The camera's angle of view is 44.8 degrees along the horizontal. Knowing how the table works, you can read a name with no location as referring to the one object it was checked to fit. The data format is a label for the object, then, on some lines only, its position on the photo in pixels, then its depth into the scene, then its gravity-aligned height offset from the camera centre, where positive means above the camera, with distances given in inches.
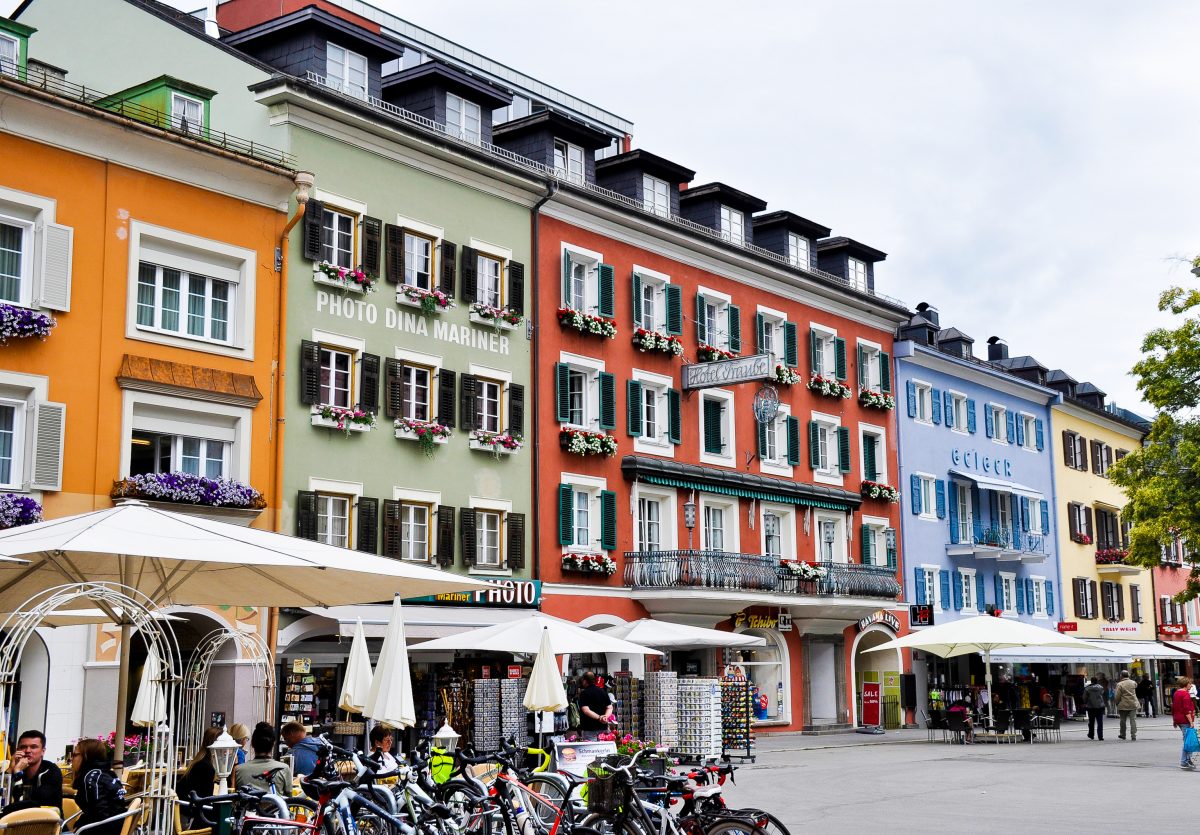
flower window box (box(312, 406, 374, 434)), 1037.2 +178.2
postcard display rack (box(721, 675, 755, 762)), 1077.8 -40.2
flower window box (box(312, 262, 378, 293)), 1053.8 +282.7
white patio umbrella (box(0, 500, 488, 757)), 428.8 +34.2
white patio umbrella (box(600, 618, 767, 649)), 1074.1 +22.5
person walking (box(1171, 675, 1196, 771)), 1080.6 -37.0
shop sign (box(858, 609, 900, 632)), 1626.5 +47.1
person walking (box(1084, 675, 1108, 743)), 1349.7 -39.2
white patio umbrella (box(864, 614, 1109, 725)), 1264.8 +21.6
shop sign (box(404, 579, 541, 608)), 1112.2 +53.8
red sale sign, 1609.3 -45.1
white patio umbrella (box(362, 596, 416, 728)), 605.0 -8.0
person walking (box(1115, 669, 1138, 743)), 1333.7 -36.5
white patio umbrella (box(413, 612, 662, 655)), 834.8 +15.9
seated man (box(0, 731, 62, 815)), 413.4 -31.7
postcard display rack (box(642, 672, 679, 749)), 1032.8 -30.1
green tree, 1366.9 +200.8
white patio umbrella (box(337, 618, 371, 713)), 699.7 -4.7
